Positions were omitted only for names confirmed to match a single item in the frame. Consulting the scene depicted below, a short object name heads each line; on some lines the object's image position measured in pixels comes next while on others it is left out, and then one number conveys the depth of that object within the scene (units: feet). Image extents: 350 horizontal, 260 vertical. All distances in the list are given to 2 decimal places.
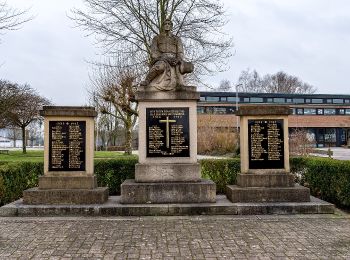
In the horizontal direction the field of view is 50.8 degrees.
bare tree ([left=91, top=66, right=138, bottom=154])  80.59
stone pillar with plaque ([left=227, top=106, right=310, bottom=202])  31.73
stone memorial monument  31.30
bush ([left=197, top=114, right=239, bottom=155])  121.60
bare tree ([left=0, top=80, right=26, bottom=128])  57.36
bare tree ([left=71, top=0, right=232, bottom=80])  66.03
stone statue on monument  32.53
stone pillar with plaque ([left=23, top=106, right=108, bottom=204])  31.01
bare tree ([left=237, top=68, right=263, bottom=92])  263.70
